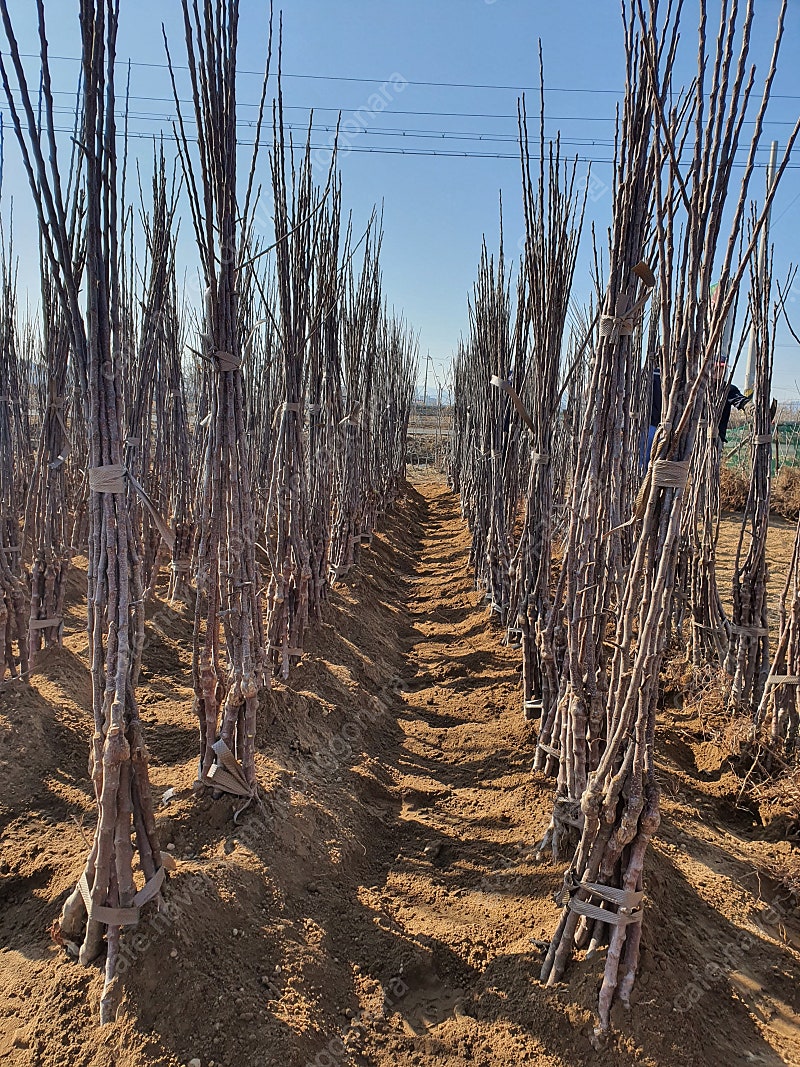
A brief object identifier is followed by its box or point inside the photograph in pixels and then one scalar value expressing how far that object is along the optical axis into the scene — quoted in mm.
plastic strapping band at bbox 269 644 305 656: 3723
